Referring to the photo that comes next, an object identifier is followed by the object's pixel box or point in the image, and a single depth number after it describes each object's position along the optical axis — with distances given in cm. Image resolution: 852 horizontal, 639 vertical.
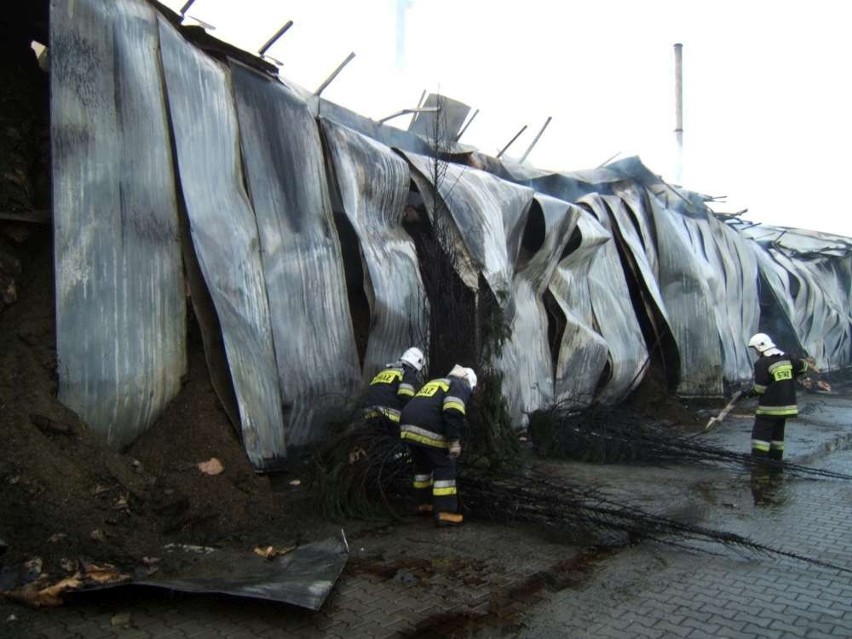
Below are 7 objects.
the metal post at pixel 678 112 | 2123
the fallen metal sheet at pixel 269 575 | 331
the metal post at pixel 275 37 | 686
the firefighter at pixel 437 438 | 490
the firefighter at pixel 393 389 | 556
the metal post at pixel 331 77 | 793
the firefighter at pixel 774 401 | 698
